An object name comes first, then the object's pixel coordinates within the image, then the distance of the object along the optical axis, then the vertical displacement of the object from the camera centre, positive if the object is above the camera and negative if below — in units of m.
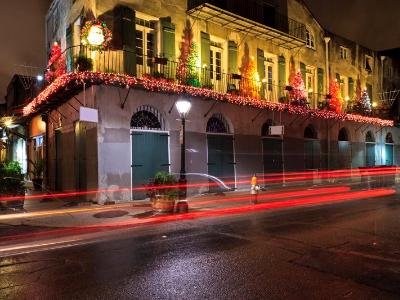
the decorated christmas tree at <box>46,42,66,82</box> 16.41 +4.56
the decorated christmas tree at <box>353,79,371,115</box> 27.64 +4.37
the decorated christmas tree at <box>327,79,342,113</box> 25.30 +4.27
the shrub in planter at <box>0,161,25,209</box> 12.77 -0.62
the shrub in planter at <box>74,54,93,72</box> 14.20 +3.85
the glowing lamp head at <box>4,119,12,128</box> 22.37 +2.67
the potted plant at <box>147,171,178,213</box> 11.93 -0.89
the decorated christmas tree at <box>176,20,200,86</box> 16.84 +4.72
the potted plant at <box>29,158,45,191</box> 19.94 -0.48
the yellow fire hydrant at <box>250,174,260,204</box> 13.66 -0.93
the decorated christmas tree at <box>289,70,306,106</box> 22.30 +4.24
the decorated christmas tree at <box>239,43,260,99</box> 19.78 +4.53
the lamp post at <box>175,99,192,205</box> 12.01 +0.37
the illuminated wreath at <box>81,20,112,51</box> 13.87 +4.83
